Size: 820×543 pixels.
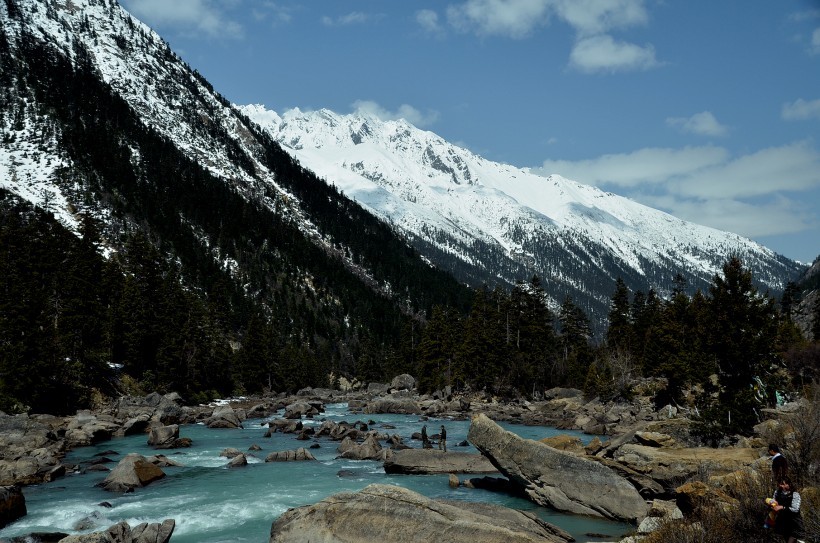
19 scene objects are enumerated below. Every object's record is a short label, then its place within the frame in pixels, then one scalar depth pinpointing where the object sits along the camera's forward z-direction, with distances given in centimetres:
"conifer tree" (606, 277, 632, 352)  9306
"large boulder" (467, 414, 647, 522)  2164
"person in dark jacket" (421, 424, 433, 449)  3888
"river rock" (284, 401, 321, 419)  5938
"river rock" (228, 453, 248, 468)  3191
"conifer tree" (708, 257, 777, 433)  3259
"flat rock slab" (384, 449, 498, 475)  2958
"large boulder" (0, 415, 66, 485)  2633
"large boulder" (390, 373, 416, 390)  10119
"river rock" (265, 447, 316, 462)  3394
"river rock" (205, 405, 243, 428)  5050
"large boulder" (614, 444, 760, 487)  2159
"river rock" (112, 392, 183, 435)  4775
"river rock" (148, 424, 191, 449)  3816
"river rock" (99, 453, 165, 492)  2548
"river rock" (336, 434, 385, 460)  3506
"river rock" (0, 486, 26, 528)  1980
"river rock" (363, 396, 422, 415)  7072
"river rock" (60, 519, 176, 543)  1542
